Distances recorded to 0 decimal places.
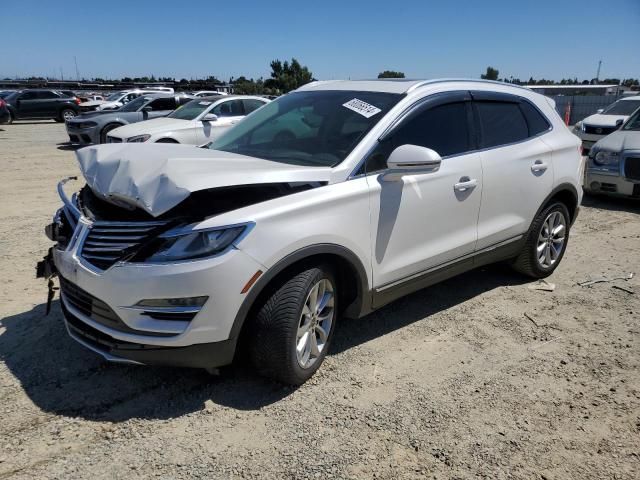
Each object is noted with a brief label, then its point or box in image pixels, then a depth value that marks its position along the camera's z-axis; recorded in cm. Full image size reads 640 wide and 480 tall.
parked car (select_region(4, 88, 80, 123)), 2530
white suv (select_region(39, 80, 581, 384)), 272
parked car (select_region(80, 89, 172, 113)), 2185
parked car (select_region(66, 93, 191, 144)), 1437
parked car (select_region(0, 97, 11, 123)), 2125
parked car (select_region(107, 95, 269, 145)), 1055
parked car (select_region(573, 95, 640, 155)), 1302
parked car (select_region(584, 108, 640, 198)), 807
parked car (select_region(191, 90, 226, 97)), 2539
